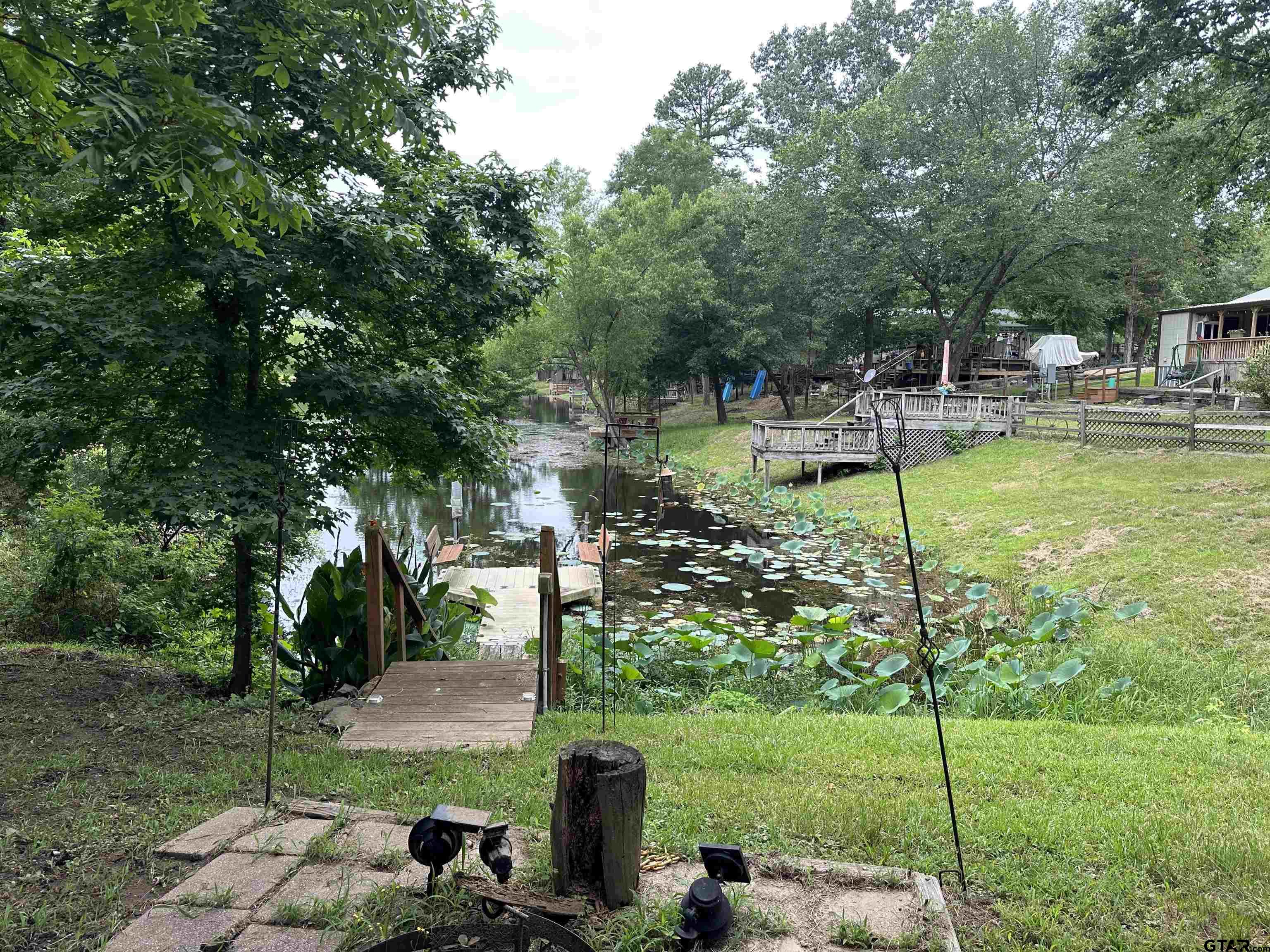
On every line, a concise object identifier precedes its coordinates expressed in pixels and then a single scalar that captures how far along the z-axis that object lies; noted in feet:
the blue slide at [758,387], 118.75
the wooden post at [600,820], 9.05
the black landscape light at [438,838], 8.93
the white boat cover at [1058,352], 95.66
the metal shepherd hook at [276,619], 11.89
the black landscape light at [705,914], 8.50
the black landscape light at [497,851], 8.93
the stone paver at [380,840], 10.69
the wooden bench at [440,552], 42.52
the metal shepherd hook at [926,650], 9.62
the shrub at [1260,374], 56.85
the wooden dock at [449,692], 17.11
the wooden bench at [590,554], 46.57
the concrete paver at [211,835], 10.77
